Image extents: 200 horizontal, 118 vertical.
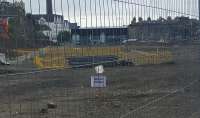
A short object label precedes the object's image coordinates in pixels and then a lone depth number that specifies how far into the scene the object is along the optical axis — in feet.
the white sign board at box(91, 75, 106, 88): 22.44
